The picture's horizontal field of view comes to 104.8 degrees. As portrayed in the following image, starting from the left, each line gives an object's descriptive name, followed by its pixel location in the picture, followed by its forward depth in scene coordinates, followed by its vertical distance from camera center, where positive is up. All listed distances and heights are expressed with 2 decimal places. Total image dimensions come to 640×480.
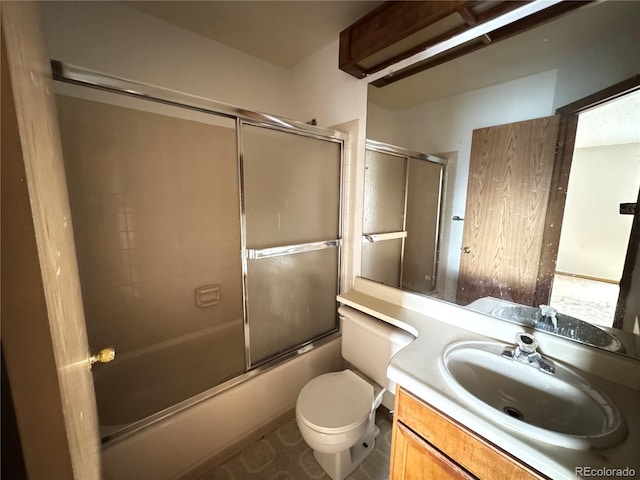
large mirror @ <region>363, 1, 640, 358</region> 0.89 +0.15
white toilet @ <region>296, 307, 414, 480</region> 1.16 -1.02
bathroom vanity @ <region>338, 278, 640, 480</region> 0.60 -0.58
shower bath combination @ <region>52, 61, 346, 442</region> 1.49 -0.26
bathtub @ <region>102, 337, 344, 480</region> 1.12 -1.18
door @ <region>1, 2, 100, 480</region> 0.32 -0.12
